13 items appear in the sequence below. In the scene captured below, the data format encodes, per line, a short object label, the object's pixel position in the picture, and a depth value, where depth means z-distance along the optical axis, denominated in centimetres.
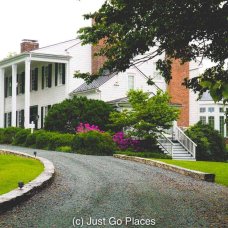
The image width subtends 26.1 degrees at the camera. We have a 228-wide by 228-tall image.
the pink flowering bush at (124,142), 2788
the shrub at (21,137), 3036
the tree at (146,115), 2748
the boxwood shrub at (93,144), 2516
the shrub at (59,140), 2711
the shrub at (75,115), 2981
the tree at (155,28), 1109
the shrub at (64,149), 2594
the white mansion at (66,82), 3462
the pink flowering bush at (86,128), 2742
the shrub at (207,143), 2989
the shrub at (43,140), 2791
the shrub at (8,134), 3188
